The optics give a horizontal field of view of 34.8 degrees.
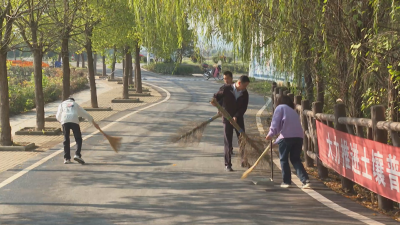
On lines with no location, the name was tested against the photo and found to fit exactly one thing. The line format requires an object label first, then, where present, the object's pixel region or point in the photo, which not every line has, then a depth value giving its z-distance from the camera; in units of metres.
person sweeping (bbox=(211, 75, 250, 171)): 11.59
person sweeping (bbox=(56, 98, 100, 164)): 12.74
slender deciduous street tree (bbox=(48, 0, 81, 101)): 18.53
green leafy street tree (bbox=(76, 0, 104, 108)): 20.20
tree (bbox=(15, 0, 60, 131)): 17.91
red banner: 7.43
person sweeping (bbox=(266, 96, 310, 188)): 9.59
